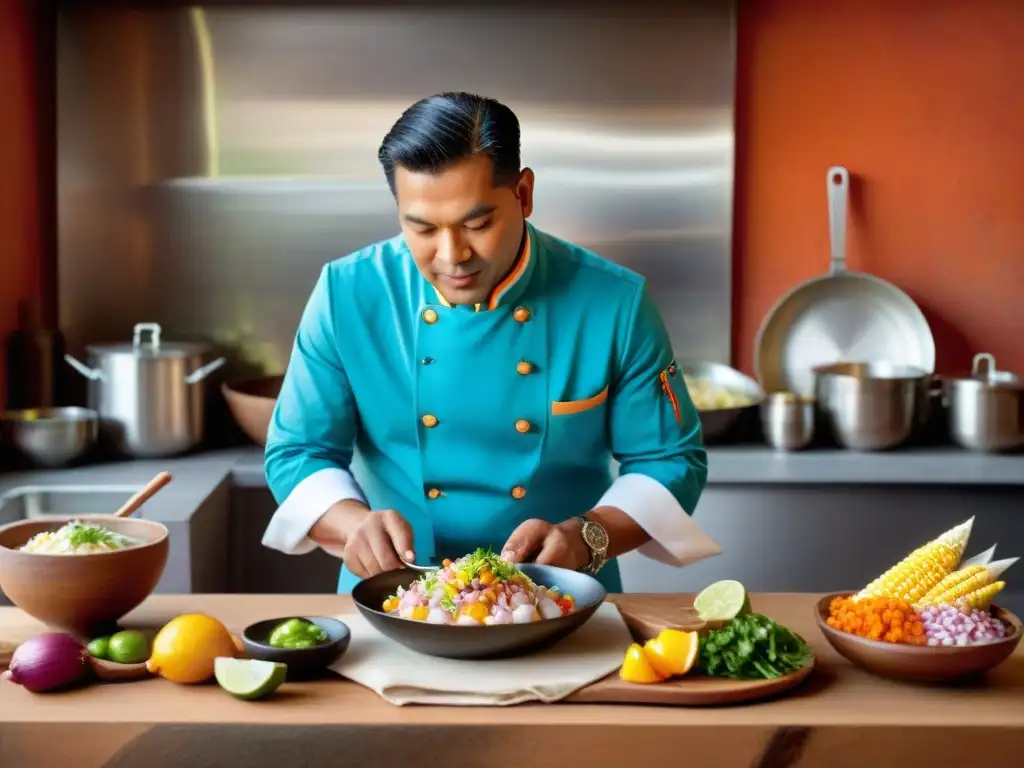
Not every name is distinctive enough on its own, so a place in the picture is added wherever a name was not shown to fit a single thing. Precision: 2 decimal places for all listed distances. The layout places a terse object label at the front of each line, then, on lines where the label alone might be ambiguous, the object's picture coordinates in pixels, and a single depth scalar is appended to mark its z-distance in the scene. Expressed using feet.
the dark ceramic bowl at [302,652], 5.57
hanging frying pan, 13.42
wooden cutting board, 5.36
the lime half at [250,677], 5.32
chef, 7.37
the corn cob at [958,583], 5.89
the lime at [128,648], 5.67
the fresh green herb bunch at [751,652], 5.52
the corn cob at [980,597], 5.85
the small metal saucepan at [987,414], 12.04
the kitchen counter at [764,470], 11.11
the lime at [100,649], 5.69
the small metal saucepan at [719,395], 12.16
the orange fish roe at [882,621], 5.56
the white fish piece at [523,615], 5.64
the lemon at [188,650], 5.53
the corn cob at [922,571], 6.02
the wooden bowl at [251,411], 11.91
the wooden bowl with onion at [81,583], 5.79
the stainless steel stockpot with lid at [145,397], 11.85
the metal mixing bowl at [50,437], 11.21
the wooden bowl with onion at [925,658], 5.42
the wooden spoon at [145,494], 6.41
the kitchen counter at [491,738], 5.10
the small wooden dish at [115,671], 5.58
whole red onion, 5.40
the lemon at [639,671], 5.49
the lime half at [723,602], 5.98
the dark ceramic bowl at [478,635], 5.54
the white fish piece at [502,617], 5.64
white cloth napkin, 5.36
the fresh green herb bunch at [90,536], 5.95
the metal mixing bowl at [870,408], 12.06
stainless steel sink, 10.73
